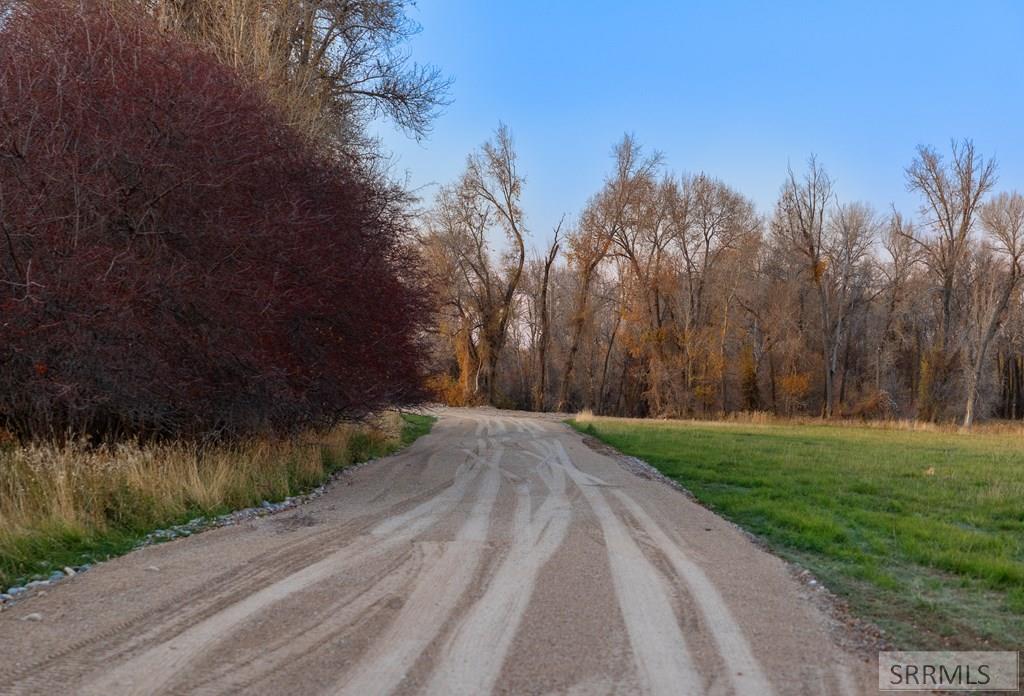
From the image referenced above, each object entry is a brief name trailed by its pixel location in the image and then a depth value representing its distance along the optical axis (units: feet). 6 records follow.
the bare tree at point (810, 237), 169.07
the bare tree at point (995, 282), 151.43
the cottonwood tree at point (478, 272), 166.50
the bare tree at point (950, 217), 161.38
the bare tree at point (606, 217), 166.20
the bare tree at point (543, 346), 173.58
